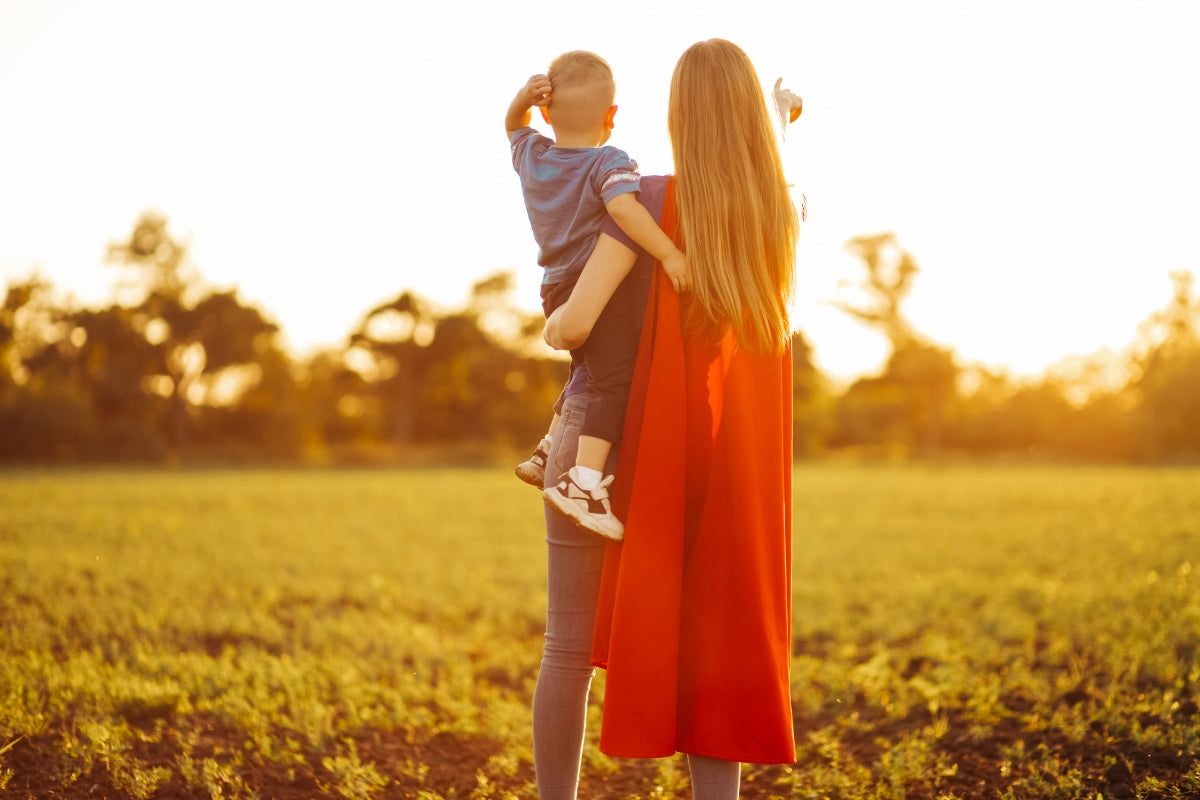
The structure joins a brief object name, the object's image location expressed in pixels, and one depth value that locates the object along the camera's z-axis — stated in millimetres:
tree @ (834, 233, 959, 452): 45719
